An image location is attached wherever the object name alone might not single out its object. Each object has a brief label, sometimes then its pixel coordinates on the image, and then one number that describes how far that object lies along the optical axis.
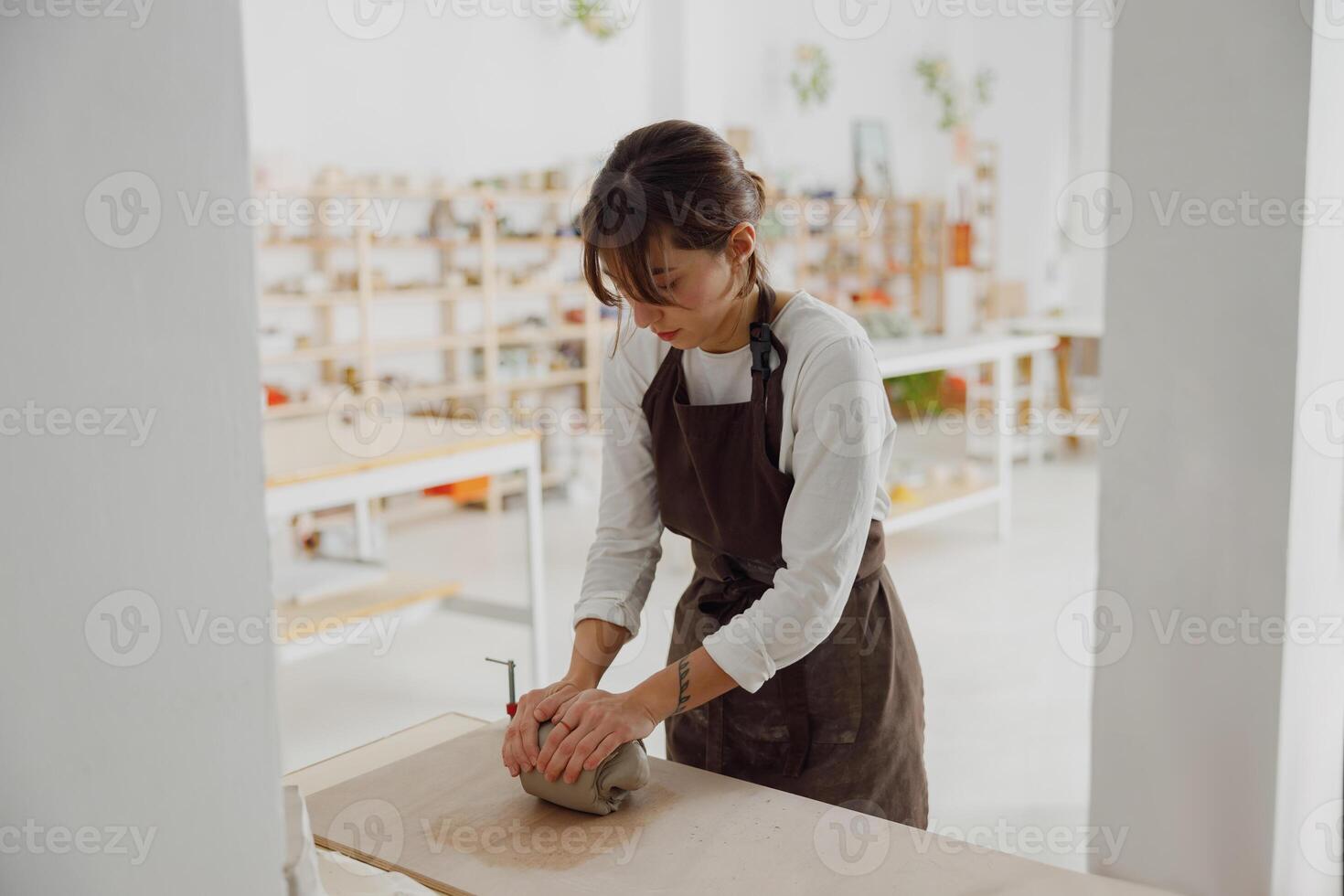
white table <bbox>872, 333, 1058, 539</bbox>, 5.00
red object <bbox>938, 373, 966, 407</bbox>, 9.20
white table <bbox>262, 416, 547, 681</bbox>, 3.22
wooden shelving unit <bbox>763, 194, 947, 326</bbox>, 9.30
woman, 1.42
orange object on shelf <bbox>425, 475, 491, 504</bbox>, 6.64
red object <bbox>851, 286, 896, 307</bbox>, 9.59
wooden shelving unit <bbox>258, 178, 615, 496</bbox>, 6.25
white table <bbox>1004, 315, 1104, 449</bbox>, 7.97
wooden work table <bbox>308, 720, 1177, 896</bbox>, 1.22
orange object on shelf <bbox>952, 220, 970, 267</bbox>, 10.17
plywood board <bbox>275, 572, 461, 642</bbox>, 3.46
